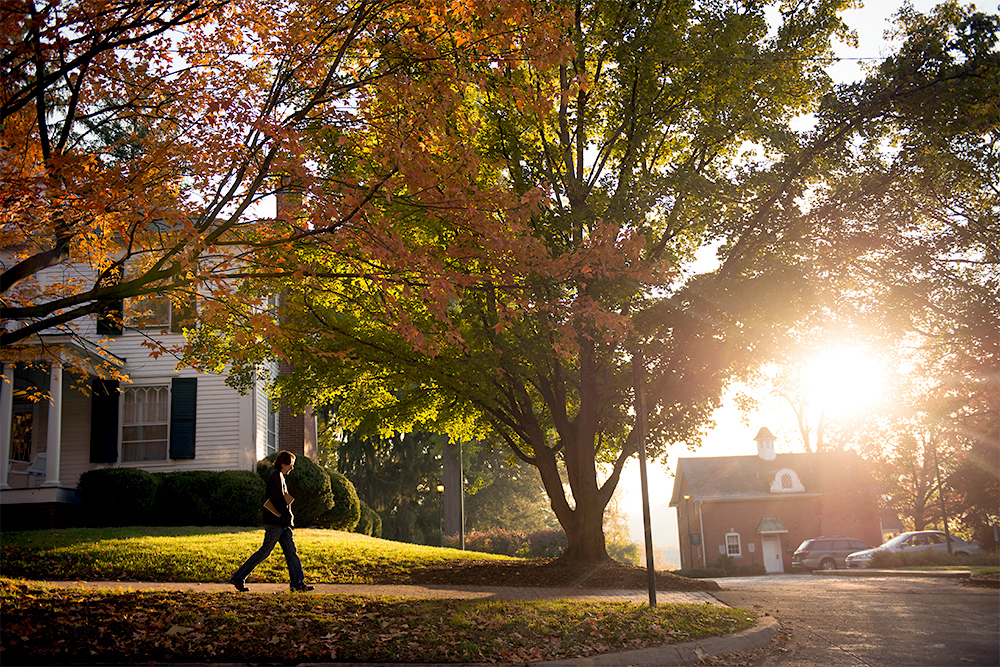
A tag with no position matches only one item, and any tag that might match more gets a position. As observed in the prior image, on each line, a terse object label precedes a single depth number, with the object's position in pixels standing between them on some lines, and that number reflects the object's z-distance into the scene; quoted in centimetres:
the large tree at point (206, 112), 707
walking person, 921
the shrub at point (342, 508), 2169
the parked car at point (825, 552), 3641
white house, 2022
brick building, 4466
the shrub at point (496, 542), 3234
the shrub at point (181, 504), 1864
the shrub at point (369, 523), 2638
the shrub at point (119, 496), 1792
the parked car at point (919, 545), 3247
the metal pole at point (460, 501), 2962
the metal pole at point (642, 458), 944
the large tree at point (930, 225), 1370
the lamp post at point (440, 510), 4165
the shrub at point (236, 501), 1881
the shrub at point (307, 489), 1959
